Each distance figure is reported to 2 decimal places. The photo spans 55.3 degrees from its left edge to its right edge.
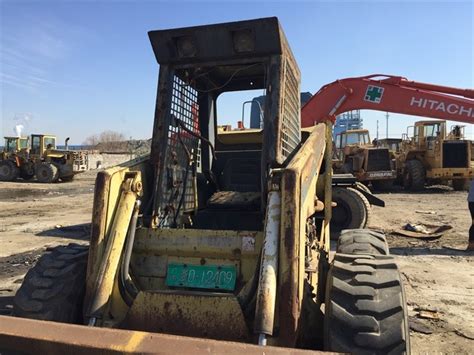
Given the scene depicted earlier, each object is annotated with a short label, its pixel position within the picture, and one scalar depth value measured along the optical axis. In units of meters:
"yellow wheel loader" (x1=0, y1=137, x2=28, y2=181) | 28.28
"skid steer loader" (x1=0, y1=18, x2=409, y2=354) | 2.60
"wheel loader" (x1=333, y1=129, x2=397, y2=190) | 19.16
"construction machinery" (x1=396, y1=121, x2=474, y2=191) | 18.84
